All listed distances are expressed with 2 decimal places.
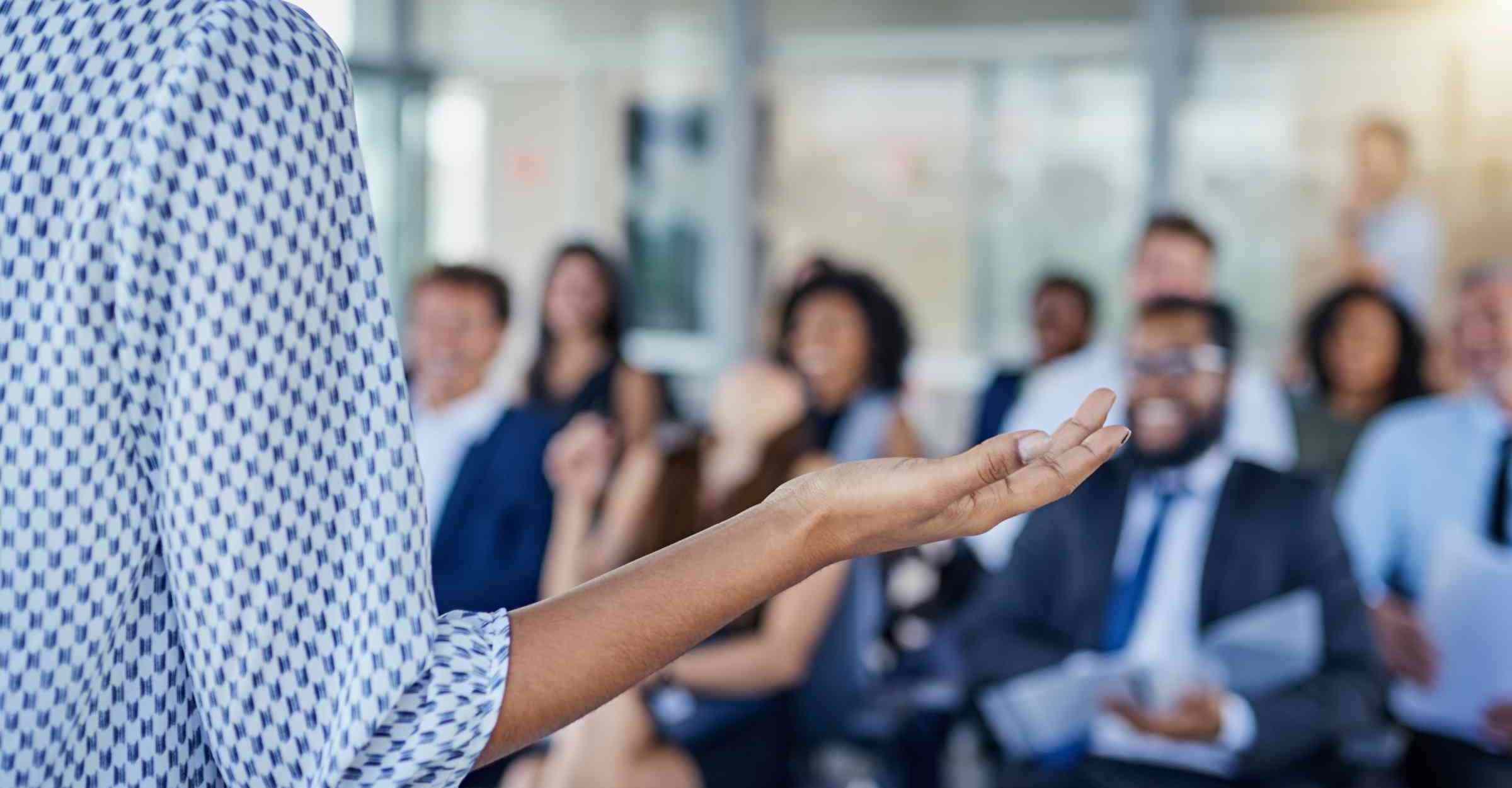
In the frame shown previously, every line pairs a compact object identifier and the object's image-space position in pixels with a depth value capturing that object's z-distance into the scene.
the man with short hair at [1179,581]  3.19
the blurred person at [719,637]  3.40
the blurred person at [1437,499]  3.56
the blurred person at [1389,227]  6.05
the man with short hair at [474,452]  3.75
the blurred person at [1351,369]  4.58
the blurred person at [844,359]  4.89
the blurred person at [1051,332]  5.79
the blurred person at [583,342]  5.13
